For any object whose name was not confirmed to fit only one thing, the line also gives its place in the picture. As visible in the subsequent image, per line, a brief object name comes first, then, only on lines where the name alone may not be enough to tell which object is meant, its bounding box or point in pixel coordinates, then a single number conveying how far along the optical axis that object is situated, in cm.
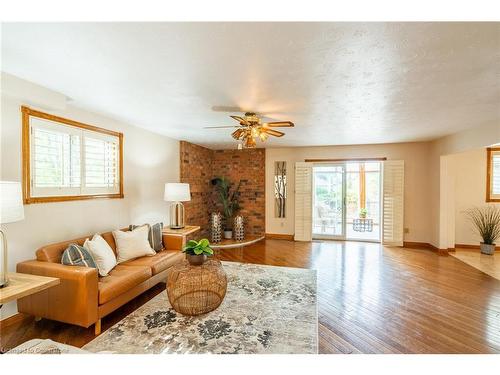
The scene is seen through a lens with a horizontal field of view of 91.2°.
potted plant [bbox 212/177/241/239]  604
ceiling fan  289
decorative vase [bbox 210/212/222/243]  563
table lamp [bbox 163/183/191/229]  398
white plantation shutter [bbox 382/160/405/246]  539
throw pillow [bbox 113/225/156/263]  298
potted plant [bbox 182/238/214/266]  226
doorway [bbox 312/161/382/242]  600
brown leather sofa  207
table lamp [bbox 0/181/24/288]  165
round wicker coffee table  217
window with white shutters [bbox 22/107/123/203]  246
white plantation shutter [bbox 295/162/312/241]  593
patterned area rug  190
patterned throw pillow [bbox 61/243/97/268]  230
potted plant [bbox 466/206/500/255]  471
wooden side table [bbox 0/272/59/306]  164
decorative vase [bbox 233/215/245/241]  586
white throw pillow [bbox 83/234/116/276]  254
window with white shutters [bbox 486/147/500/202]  500
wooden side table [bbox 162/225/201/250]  357
